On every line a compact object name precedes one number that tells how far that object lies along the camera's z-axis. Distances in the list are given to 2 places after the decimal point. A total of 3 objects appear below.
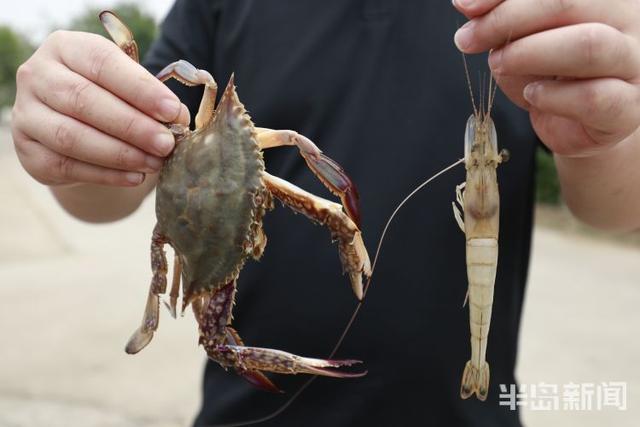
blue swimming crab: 0.41
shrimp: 0.38
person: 0.58
